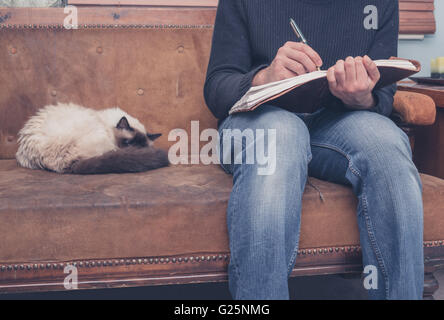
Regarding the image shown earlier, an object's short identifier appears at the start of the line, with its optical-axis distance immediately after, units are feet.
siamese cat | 3.71
